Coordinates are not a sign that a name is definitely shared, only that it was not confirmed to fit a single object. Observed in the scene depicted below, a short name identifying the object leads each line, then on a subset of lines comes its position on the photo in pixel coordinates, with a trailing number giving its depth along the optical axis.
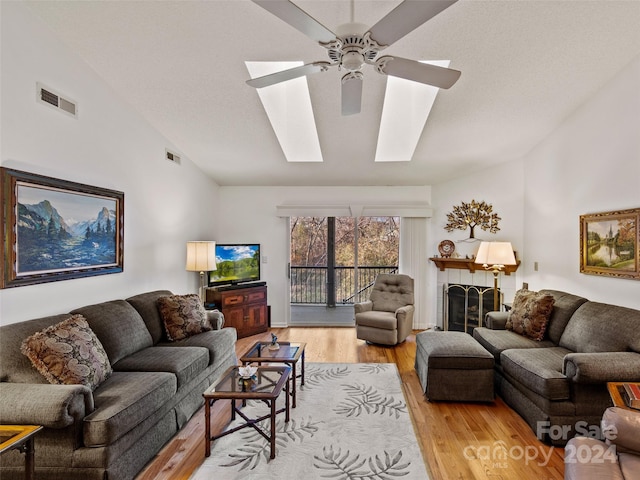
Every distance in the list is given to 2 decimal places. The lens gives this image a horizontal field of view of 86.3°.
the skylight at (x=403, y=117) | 3.78
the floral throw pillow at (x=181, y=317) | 3.43
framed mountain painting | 2.30
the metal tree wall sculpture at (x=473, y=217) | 5.03
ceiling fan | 1.60
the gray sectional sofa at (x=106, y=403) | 1.86
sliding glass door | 6.34
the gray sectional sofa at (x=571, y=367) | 2.41
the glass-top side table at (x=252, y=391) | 2.33
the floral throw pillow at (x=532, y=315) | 3.39
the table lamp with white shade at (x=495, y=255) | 4.27
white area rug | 2.21
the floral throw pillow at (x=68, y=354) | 2.11
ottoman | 3.10
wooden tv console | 5.03
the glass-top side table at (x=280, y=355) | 2.99
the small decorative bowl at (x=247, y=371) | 2.57
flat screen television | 5.23
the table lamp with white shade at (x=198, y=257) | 4.48
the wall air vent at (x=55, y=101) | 2.52
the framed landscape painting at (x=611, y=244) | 2.91
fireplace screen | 5.11
